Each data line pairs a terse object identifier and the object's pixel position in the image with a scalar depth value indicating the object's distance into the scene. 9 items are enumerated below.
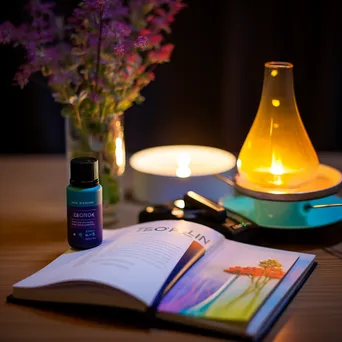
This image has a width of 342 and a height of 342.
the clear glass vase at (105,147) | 0.89
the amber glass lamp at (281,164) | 0.86
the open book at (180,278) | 0.69
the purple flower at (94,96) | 0.86
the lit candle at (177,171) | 0.95
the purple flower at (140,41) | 0.84
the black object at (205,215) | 0.84
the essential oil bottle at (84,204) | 0.79
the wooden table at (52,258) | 0.68
